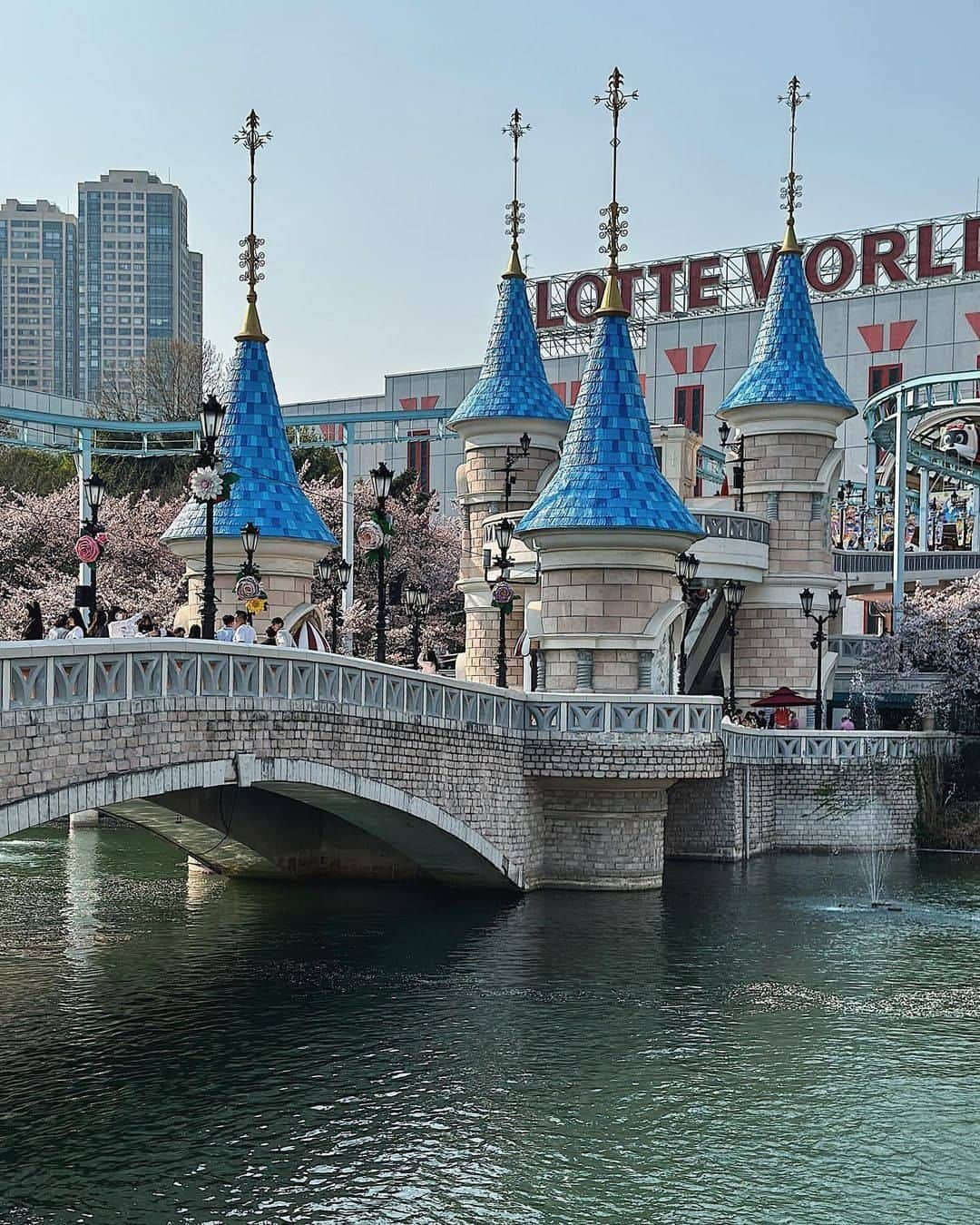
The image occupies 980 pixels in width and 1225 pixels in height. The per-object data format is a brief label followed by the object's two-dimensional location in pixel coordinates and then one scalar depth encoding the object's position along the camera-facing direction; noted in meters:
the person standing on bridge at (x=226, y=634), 22.80
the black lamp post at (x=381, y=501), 25.69
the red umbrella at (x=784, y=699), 37.22
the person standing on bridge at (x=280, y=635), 25.81
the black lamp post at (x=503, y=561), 29.27
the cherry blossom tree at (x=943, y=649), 39.31
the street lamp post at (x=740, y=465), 38.84
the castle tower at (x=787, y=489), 38.69
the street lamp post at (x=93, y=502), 23.78
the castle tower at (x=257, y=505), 31.73
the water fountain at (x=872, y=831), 30.19
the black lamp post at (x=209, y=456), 20.39
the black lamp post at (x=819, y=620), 37.19
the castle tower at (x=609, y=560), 27.86
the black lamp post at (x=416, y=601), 31.03
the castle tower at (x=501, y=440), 36.97
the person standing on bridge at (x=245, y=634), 22.58
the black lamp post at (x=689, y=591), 30.75
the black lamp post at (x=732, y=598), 36.19
